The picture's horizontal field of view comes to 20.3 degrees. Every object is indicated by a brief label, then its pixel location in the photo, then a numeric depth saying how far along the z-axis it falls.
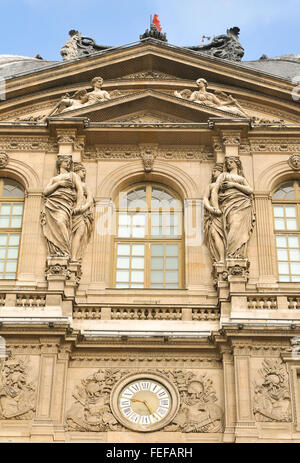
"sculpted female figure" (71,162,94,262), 20.75
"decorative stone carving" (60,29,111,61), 27.94
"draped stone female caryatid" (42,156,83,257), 20.61
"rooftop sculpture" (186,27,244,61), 27.86
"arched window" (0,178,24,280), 21.23
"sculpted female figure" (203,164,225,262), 20.66
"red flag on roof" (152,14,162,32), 27.34
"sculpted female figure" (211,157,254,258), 20.62
